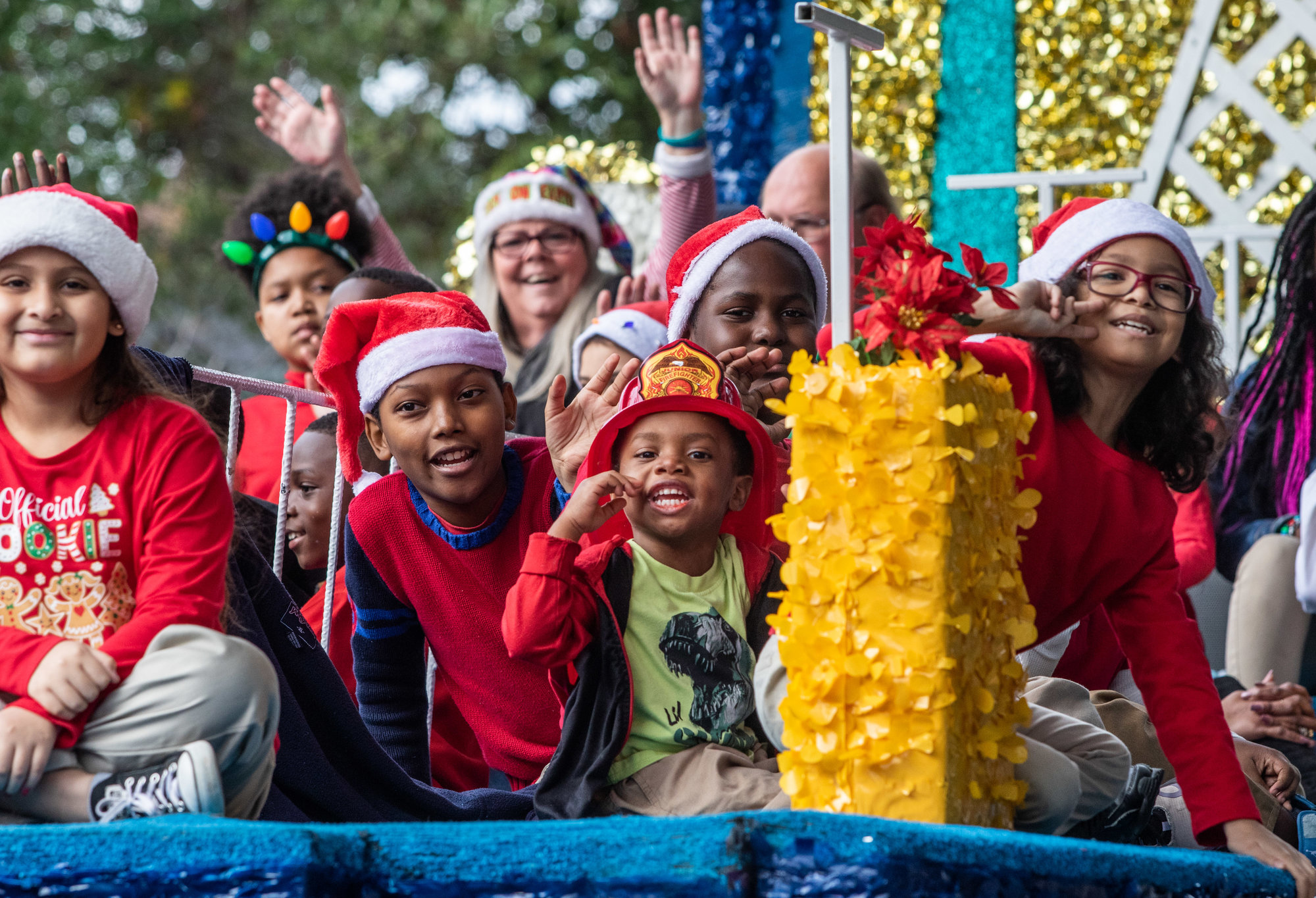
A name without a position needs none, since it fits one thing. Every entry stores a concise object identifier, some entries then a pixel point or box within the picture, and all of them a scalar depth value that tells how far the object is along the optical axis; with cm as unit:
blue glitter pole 1173
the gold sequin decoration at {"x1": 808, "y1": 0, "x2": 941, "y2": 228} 1172
